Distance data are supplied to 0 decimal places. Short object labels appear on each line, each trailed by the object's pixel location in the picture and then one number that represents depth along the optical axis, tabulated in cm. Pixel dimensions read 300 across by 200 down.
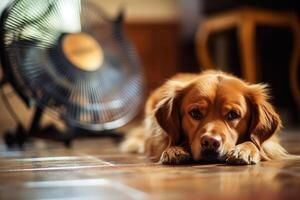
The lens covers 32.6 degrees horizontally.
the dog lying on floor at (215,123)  186
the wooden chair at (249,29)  394
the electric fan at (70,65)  271
